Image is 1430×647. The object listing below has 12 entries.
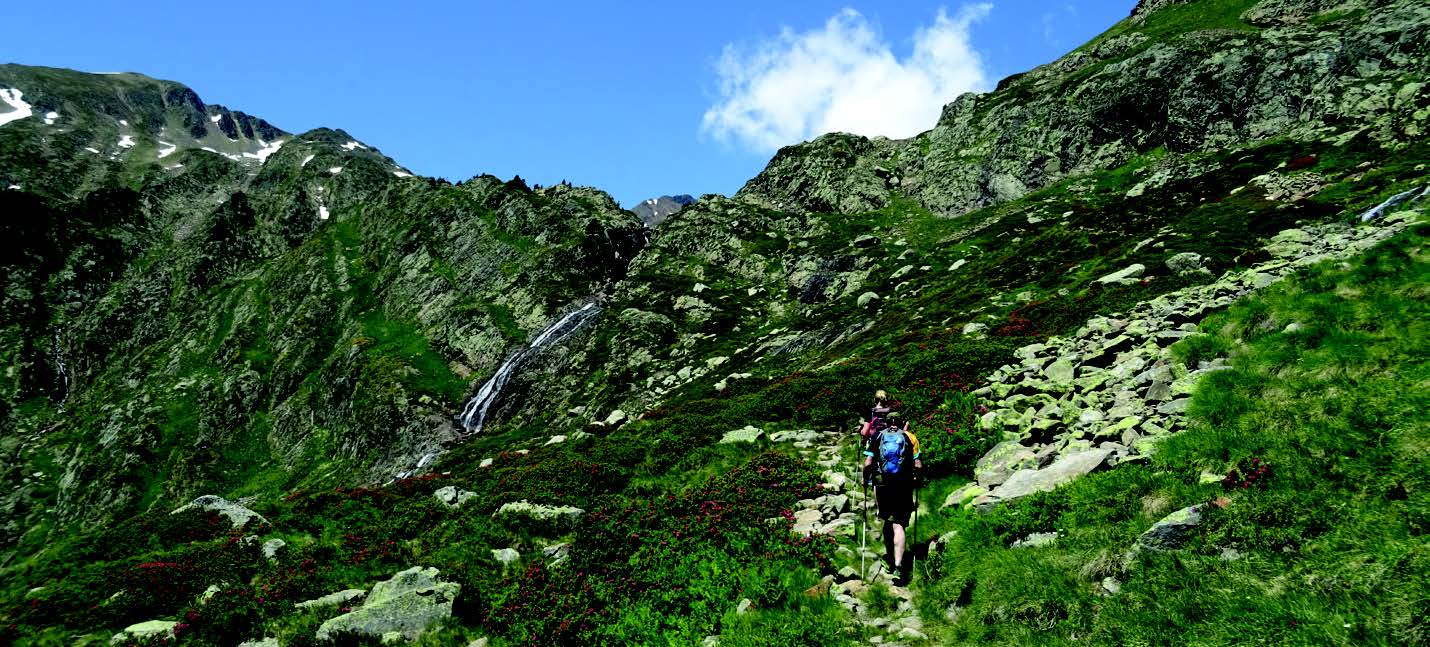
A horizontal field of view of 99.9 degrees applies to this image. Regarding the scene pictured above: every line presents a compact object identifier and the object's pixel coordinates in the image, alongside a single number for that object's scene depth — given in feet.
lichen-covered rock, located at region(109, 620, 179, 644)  39.96
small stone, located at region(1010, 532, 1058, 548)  29.52
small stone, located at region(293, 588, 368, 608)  42.47
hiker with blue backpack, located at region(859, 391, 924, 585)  35.22
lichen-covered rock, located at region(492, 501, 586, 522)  55.77
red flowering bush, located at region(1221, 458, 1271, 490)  25.86
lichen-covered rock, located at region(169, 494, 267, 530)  62.75
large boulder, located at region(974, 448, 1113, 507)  34.27
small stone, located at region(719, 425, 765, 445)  69.41
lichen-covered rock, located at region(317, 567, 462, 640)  38.27
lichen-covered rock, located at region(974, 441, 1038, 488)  40.04
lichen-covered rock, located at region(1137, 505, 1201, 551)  24.04
